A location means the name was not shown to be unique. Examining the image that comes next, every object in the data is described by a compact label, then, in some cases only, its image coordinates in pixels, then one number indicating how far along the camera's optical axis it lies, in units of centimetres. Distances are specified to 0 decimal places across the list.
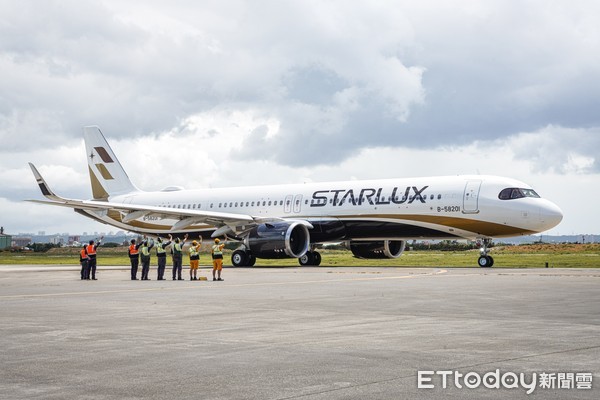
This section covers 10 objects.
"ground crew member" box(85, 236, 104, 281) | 2964
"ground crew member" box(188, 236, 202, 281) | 2934
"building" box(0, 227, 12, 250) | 13576
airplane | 3591
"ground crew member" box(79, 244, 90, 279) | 2948
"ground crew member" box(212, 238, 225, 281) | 2797
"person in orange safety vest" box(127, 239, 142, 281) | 2972
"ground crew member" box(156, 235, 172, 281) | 2934
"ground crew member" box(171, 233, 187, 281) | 2993
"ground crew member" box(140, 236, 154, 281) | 2972
